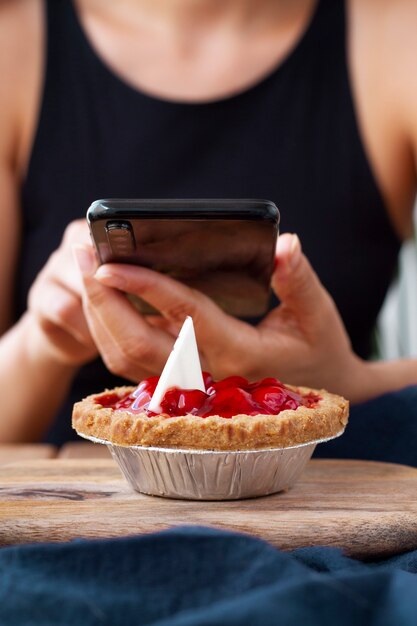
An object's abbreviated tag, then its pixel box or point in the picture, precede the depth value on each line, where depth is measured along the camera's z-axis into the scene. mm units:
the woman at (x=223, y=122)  936
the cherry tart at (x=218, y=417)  581
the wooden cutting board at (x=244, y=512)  565
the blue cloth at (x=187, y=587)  466
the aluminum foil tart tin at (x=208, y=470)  584
